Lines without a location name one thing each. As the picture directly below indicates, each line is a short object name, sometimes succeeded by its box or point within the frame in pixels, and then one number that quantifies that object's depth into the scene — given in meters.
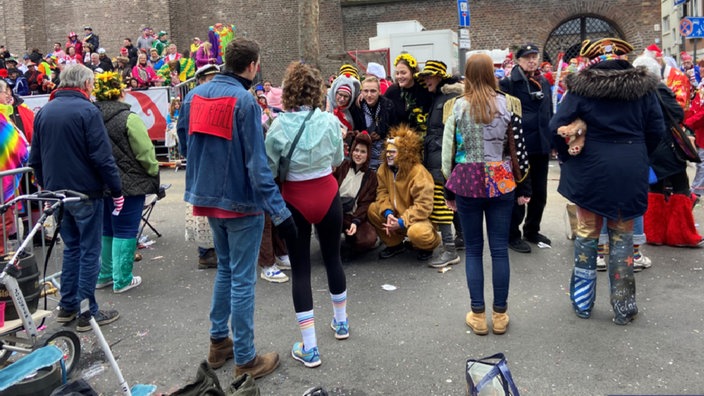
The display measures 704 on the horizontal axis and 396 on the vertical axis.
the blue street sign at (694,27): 12.31
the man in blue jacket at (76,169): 4.22
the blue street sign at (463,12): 10.17
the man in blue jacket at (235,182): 3.21
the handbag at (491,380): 2.71
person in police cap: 5.89
